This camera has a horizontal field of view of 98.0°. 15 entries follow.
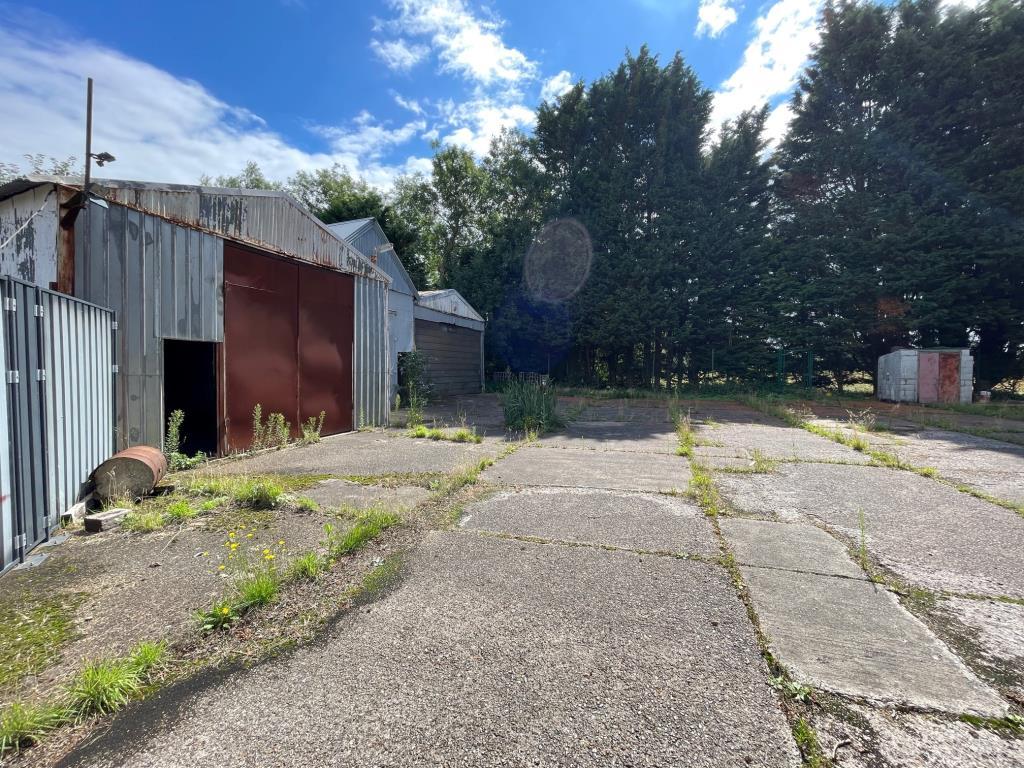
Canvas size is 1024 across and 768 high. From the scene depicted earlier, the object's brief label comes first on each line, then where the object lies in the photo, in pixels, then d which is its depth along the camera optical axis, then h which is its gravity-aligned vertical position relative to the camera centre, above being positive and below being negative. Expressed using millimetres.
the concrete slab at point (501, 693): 1220 -1044
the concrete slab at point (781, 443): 5348 -1017
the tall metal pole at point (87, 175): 3607 +1576
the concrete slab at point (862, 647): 1436 -1035
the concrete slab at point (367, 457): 4508 -1019
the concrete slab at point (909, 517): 2332 -1037
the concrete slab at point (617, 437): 5984 -1017
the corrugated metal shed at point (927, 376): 11680 -116
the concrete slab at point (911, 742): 1193 -1041
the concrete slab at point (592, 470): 4056 -1030
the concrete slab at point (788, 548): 2359 -1035
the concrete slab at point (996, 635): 1538 -1044
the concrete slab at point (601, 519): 2703 -1033
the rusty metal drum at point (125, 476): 3289 -825
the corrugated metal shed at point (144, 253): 3650 +1018
